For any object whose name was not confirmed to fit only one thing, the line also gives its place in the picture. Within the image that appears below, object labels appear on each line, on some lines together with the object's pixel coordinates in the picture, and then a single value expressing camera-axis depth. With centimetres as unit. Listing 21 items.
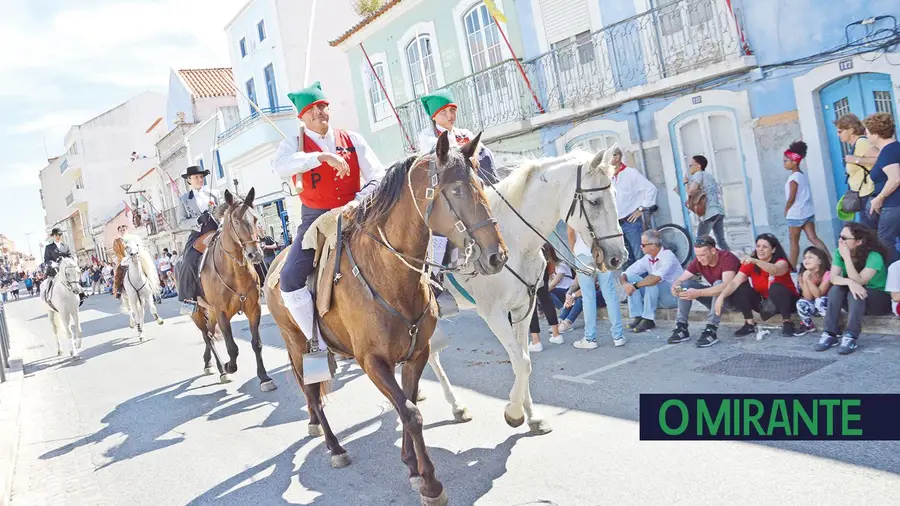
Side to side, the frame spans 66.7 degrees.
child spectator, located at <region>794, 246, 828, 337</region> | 710
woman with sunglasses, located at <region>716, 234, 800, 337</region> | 749
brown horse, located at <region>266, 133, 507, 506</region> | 383
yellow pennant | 1151
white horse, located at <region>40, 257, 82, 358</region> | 1329
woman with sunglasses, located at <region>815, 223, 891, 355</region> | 662
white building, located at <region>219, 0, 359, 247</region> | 2491
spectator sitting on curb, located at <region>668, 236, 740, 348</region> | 789
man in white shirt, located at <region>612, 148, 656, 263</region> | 1015
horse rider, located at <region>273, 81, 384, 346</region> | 497
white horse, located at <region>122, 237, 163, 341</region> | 1491
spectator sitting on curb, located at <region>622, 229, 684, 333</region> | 875
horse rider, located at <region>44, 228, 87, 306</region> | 1388
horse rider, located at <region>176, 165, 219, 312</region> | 980
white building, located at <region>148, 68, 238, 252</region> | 3241
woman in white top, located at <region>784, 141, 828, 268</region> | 881
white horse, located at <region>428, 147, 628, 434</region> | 558
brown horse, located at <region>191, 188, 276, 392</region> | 805
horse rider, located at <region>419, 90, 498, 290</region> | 616
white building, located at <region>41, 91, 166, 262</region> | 5559
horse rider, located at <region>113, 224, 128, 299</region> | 1524
